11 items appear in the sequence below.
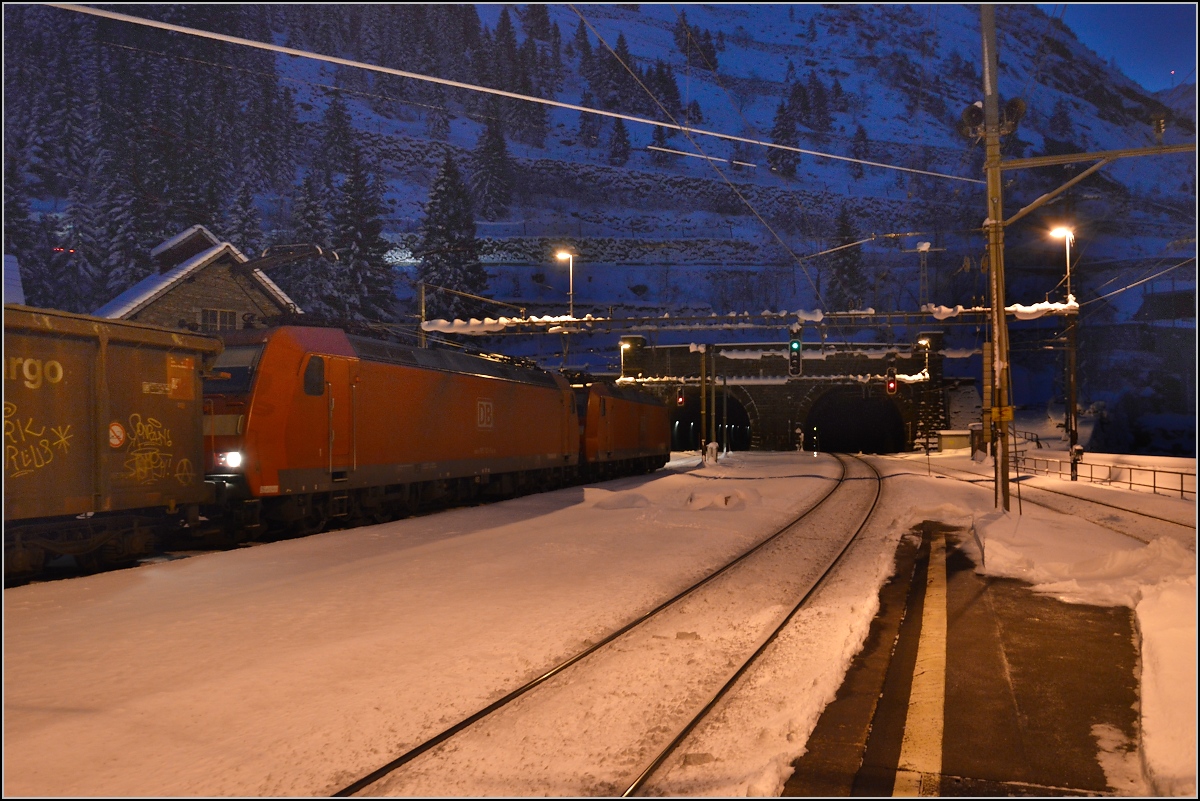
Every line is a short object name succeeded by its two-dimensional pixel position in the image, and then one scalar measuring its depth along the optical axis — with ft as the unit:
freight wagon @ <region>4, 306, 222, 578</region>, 30.25
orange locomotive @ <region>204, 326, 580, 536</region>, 40.98
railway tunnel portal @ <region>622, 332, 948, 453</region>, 190.19
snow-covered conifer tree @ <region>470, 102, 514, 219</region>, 385.70
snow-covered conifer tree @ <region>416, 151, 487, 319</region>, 244.22
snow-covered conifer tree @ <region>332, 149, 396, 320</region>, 224.94
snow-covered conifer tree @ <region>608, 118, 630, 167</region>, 440.45
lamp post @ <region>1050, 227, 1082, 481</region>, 87.10
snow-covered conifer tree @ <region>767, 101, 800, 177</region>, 472.85
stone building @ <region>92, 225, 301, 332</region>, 97.25
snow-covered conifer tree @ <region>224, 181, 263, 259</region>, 213.25
